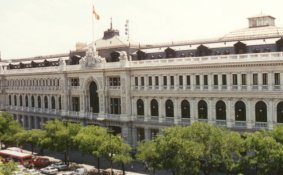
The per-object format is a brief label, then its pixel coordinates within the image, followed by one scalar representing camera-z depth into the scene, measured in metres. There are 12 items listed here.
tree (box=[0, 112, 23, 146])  83.06
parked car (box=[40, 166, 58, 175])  65.62
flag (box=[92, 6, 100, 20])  85.38
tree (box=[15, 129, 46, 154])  74.99
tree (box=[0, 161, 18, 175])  43.91
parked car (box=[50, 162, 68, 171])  67.69
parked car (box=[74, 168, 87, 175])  63.48
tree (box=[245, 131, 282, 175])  46.48
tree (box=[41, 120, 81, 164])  69.81
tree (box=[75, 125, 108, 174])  63.25
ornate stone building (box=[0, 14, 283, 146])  60.53
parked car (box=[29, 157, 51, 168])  71.19
